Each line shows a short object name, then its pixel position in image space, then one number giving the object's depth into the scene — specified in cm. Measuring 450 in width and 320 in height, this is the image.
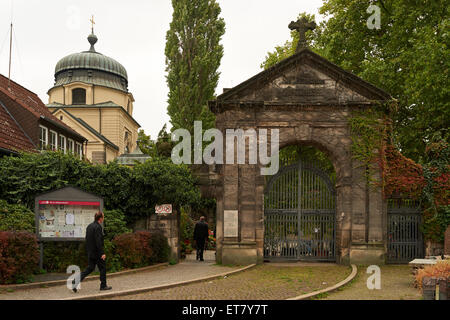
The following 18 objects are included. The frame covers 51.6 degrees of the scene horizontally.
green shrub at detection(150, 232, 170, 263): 1512
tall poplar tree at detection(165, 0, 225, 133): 2952
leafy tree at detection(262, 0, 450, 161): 1897
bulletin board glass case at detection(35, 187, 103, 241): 1259
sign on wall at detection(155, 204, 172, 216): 1592
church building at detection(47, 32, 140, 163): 5006
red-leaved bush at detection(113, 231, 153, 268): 1368
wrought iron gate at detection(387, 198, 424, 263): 1656
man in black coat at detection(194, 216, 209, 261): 1769
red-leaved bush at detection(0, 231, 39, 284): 1048
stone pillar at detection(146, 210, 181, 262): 1616
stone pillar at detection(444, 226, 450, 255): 1413
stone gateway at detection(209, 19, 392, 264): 1617
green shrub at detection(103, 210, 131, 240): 1424
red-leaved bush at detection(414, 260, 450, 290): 942
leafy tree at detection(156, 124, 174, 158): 2012
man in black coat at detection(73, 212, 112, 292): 1009
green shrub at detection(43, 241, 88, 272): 1287
